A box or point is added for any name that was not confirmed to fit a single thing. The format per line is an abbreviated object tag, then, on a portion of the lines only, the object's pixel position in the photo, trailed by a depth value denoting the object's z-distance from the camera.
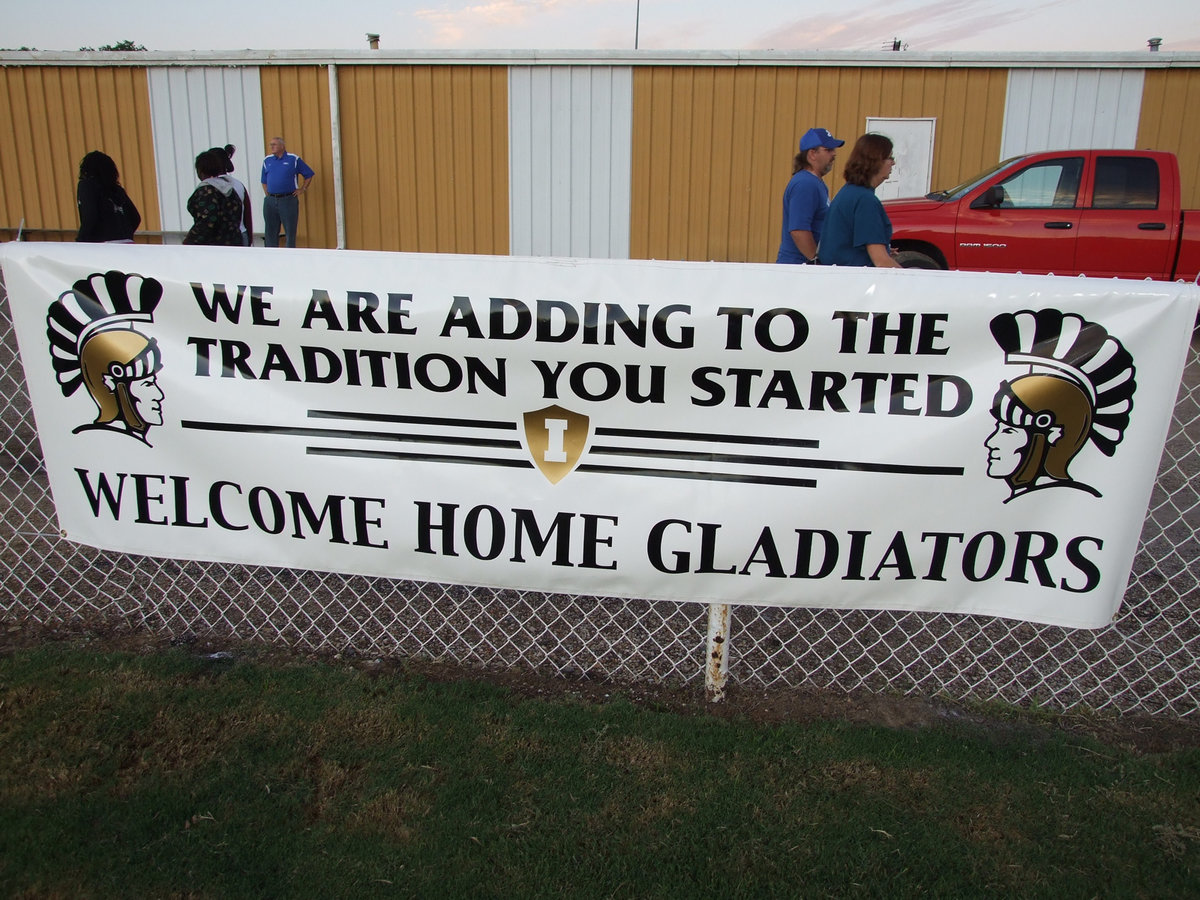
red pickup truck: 8.63
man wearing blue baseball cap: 5.19
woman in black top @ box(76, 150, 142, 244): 6.40
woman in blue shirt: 4.51
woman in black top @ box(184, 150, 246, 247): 6.21
